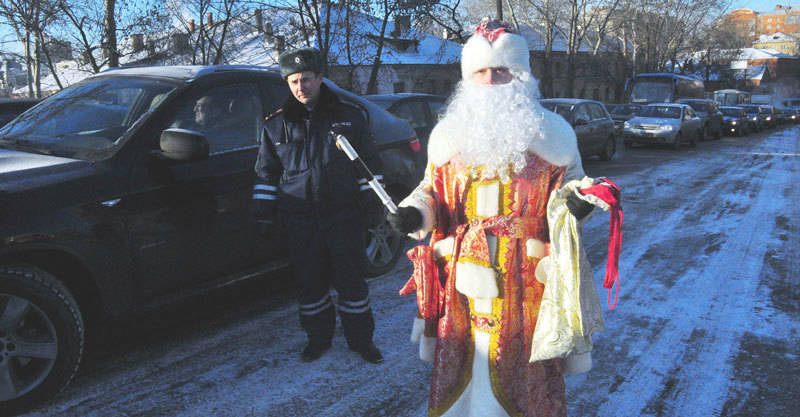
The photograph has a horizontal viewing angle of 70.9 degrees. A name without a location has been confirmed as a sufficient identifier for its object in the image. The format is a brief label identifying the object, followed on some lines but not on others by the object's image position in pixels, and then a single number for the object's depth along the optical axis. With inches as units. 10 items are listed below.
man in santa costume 82.9
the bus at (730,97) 1675.7
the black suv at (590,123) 516.4
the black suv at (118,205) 109.6
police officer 124.9
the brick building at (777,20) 6118.6
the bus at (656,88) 1065.5
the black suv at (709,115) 851.4
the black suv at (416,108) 267.9
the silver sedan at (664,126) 682.8
